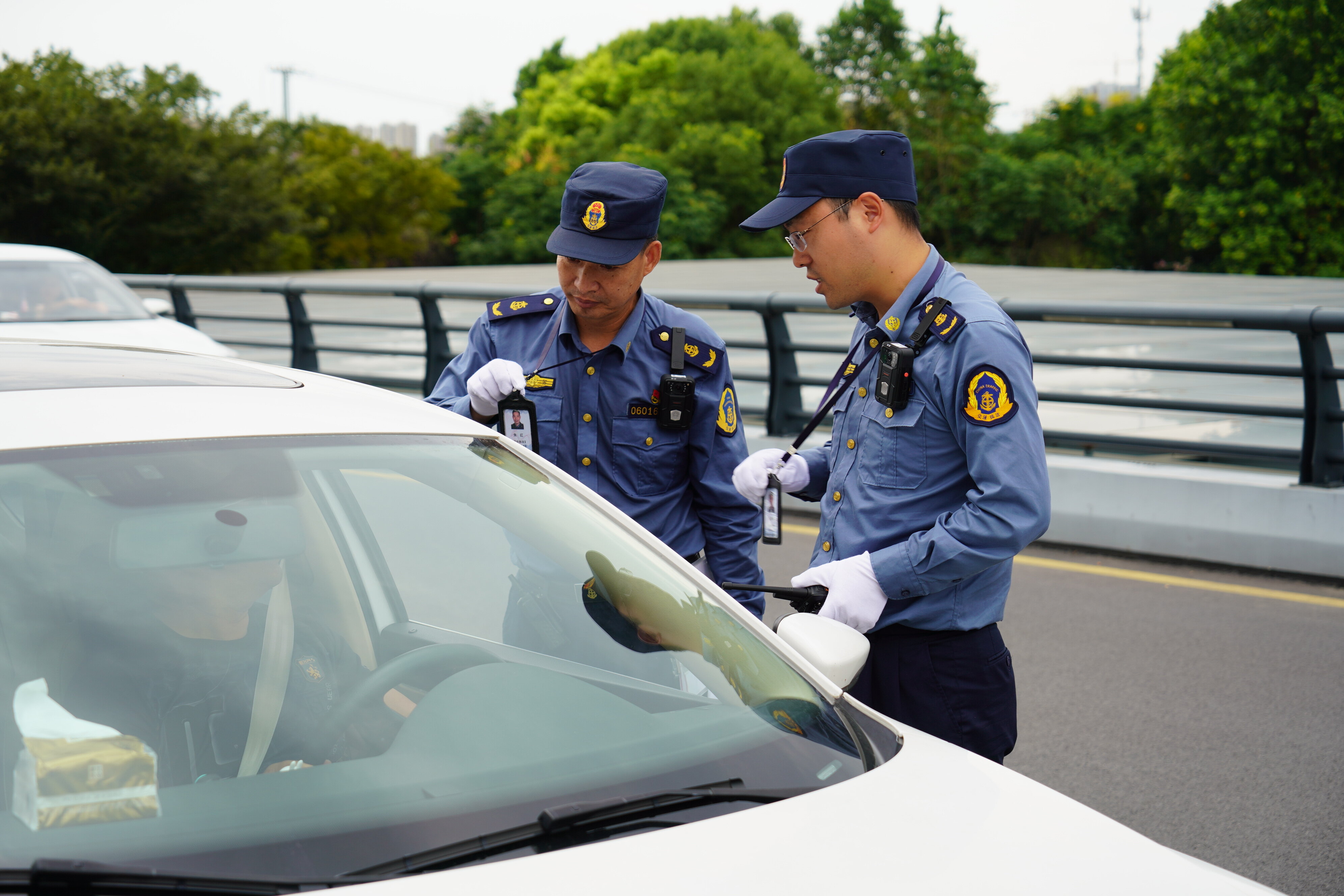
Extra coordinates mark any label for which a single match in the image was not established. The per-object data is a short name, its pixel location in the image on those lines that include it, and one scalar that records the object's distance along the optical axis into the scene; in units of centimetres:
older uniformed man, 308
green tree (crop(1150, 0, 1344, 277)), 4656
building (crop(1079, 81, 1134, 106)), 8444
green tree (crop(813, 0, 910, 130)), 7756
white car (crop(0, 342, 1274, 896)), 159
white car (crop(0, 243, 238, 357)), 908
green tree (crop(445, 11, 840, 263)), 6781
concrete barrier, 631
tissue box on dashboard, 160
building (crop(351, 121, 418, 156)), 19038
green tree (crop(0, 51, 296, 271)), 3503
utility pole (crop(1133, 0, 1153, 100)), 8238
